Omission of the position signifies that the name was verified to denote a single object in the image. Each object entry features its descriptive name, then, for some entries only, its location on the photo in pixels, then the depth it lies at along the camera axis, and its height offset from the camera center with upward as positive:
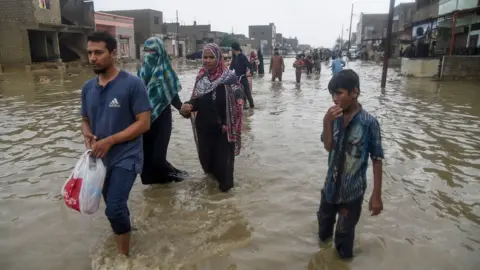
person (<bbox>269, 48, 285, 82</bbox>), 16.77 -0.76
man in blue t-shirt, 2.59 -0.50
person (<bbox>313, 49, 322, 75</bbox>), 23.66 -0.96
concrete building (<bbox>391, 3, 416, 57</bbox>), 32.44 +3.17
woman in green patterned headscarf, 3.86 -0.51
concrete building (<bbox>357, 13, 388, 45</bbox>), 69.31 +4.52
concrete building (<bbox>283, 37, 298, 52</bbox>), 136.45 +2.16
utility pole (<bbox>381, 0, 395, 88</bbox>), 13.70 +0.32
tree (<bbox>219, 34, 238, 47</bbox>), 61.70 +1.18
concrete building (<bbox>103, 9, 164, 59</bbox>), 48.16 +2.89
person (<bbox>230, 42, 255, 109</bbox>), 9.25 -0.39
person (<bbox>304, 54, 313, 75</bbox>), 23.28 -0.94
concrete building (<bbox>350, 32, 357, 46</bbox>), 101.81 +3.01
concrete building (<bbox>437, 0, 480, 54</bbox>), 19.22 +1.28
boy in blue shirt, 2.41 -0.68
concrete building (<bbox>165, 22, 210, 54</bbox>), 60.12 +2.17
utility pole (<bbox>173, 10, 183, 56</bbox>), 54.11 +0.80
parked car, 44.99 -1.06
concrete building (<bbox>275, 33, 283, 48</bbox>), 109.46 +2.83
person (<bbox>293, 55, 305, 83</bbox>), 16.39 -0.85
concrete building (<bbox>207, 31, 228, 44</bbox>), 65.38 +2.04
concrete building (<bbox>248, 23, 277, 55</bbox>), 94.98 +3.64
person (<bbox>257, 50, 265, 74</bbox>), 22.09 -0.87
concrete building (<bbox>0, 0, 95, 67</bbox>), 23.03 +1.01
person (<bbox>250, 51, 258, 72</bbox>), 18.37 -0.56
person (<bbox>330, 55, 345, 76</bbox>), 14.07 -0.56
